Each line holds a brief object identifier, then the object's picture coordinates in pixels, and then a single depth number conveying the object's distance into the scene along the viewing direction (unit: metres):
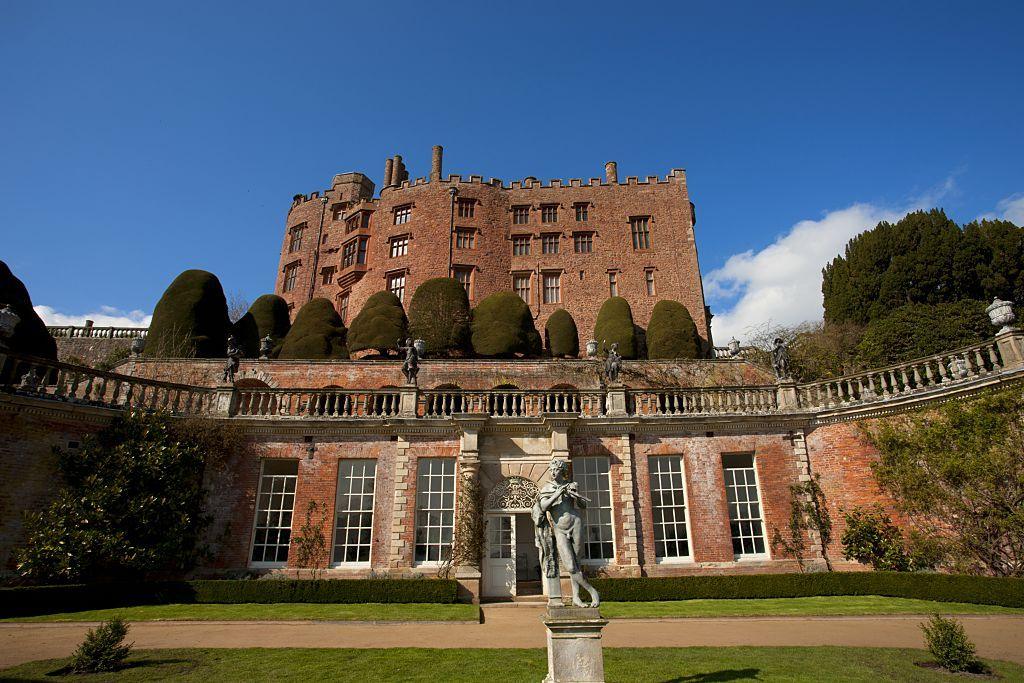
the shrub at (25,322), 18.72
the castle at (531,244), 35.12
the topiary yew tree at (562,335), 30.78
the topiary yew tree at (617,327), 29.53
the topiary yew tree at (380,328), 27.45
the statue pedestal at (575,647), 6.10
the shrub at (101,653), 7.11
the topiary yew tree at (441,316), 27.69
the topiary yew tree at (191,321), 25.61
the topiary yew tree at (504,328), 27.91
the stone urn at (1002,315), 12.80
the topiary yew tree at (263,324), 30.23
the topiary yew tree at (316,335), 28.17
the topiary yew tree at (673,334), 28.78
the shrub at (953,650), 7.03
